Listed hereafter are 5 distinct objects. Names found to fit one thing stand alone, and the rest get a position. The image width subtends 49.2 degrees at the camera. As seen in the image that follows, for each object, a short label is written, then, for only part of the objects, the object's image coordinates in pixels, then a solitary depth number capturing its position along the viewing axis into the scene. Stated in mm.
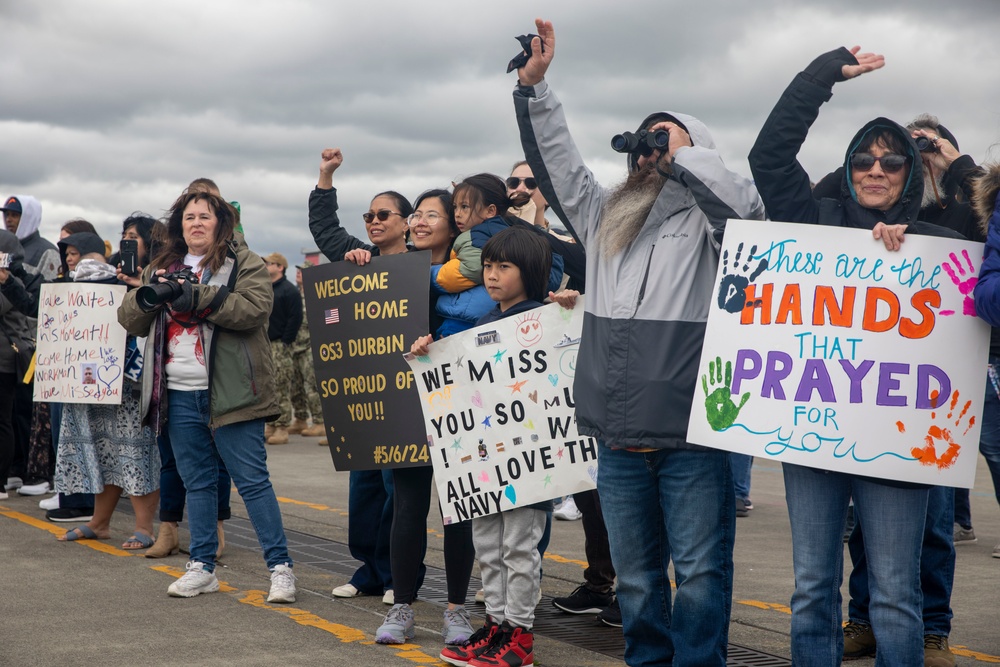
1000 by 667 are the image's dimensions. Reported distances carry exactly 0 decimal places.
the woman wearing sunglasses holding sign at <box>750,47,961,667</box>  3379
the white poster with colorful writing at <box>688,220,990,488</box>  3398
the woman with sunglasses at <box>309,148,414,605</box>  5648
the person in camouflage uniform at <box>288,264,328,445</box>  14484
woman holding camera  5570
